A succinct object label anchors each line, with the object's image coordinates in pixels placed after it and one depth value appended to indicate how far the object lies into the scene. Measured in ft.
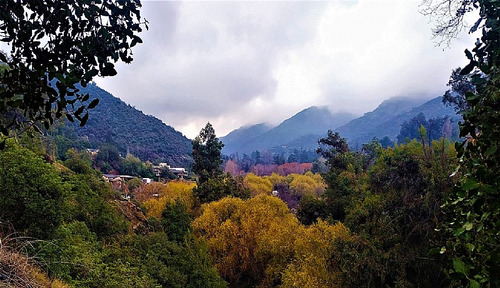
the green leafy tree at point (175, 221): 58.70
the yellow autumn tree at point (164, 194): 81.62
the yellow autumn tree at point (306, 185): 157.47
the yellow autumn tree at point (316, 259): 41.16
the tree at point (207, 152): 108.68
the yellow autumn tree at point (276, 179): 176.09
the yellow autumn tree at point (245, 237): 56.03
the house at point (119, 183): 112.68
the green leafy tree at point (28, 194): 29.12
